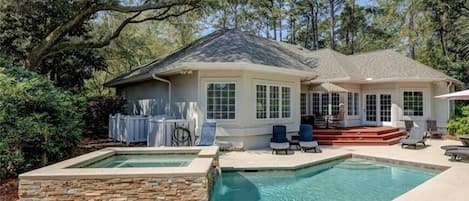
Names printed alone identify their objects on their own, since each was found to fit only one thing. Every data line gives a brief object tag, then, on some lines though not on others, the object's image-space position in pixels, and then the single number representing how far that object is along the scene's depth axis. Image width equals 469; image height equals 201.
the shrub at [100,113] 16.97
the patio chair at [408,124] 17.42
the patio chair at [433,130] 17.31
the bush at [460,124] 16.53
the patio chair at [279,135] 12.38
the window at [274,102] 13.43
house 12.35
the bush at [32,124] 7.59
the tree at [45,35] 13.70
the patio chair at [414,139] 13.03
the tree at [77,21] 14.20
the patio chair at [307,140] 12.11
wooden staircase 14.65
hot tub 5.47
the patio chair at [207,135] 11.07
